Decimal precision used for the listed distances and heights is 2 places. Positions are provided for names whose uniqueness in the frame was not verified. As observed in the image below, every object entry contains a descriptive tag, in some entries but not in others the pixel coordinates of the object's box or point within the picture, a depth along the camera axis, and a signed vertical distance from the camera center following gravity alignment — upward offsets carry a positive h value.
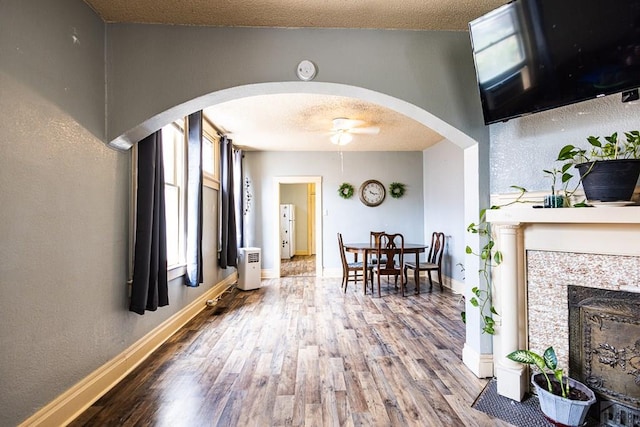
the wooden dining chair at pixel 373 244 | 4.82 -0.52
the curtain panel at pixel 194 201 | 3.54 +0.19
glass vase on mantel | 1.83 +0.07
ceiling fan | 4.12 +1.13
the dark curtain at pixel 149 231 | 2.39 -0.10
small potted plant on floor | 1.66 -0.98
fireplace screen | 1.69 -0.72
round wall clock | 6.39 +0.46
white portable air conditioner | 5.19 -0.83
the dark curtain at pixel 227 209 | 4.86 +0.13
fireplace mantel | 1.75 -0.20
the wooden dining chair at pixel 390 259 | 4.74 -0.65
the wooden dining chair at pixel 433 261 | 4.99 -0.79
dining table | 4.89 -0.54
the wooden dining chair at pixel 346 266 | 5.20 -0.82
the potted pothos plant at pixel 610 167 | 1.56 +0.22
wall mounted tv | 1.47 +0.82
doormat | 1.80 -1.16
